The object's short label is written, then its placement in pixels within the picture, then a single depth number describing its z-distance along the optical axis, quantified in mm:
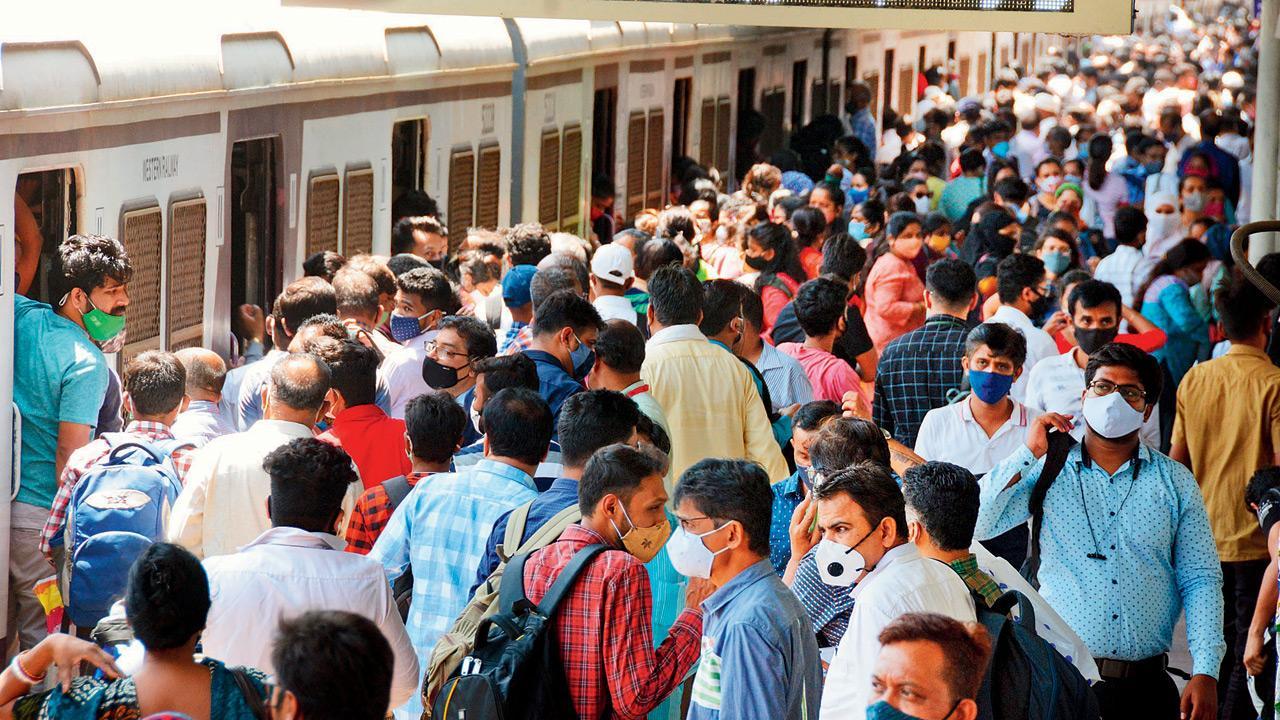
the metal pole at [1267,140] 21969
